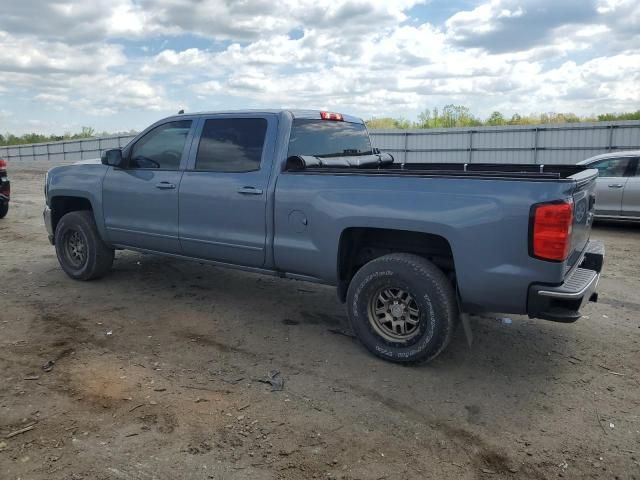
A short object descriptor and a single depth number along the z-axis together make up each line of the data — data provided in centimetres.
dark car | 1083
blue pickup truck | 355
